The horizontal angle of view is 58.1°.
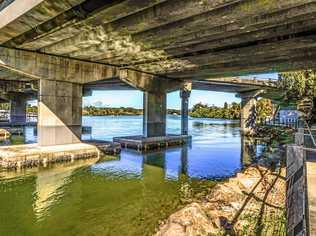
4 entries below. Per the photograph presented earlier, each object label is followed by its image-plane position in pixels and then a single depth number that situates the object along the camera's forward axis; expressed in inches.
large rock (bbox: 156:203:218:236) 287.0
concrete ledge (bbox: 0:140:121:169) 684.7
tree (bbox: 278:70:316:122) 1146.0
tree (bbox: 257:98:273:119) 3102.4
